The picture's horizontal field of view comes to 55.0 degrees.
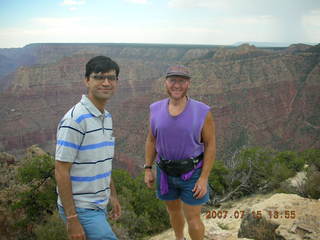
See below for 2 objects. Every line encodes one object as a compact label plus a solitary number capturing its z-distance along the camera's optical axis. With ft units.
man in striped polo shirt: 6.54
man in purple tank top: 8.98
